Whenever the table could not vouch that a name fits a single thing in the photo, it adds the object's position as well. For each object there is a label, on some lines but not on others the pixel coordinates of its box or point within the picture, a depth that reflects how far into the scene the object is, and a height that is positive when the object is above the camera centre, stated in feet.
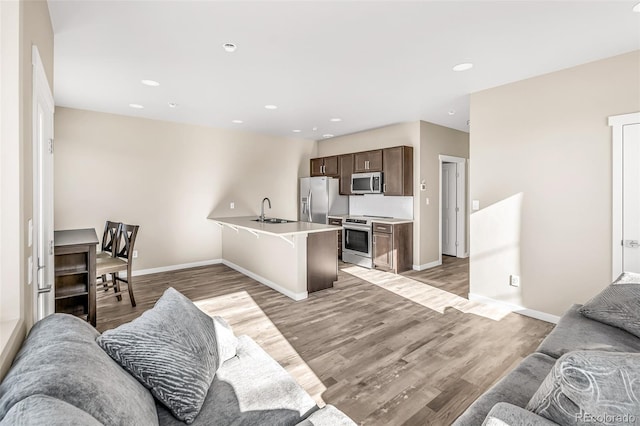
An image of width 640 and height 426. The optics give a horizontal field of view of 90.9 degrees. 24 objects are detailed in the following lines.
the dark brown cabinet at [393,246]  17.02 -2.00
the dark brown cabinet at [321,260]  13.60 -2.22
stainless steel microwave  18.46 +1.67
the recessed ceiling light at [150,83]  11.39 +4.70
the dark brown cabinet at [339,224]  20.44 -0.90
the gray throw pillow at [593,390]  2.71 -1.63
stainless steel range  18.26 -1.81
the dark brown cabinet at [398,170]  17.29 +2.26
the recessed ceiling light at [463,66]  9.93 +4.61
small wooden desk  9.22 -1.99
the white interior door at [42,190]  5.56 +0.47
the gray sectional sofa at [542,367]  2.99 -2.37
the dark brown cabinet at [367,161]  18.52 +2.99
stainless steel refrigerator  20.79 +0.74
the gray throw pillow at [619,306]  6.01 -1.94
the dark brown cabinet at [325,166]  21.30 +3.11
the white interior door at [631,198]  8.92 +0.33
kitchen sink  17.06 -0.52
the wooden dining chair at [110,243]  12.76 -1.37
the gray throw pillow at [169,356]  3.76 -1.85
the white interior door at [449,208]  21.17 +0.15
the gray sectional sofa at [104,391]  2.41 -1.67
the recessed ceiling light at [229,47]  8.65 +4.55
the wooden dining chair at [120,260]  11.57 -1.90
